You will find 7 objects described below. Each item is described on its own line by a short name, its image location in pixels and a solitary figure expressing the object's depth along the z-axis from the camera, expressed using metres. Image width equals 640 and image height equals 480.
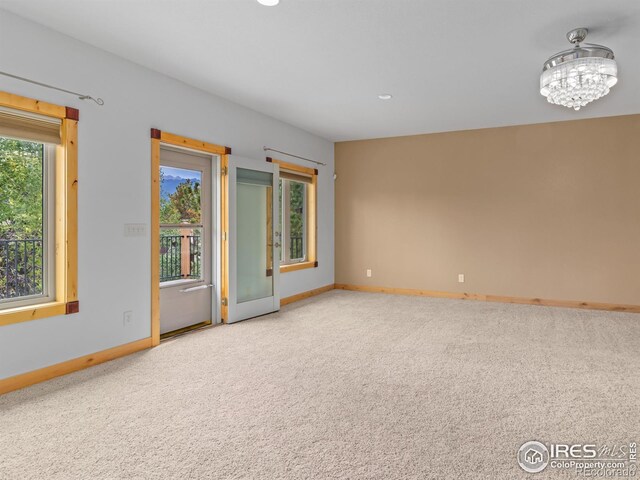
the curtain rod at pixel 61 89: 2.84
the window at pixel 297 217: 6.34
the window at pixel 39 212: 3.00
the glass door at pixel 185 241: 4.31
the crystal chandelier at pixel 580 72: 2.95
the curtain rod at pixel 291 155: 5.52
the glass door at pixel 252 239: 4.79
